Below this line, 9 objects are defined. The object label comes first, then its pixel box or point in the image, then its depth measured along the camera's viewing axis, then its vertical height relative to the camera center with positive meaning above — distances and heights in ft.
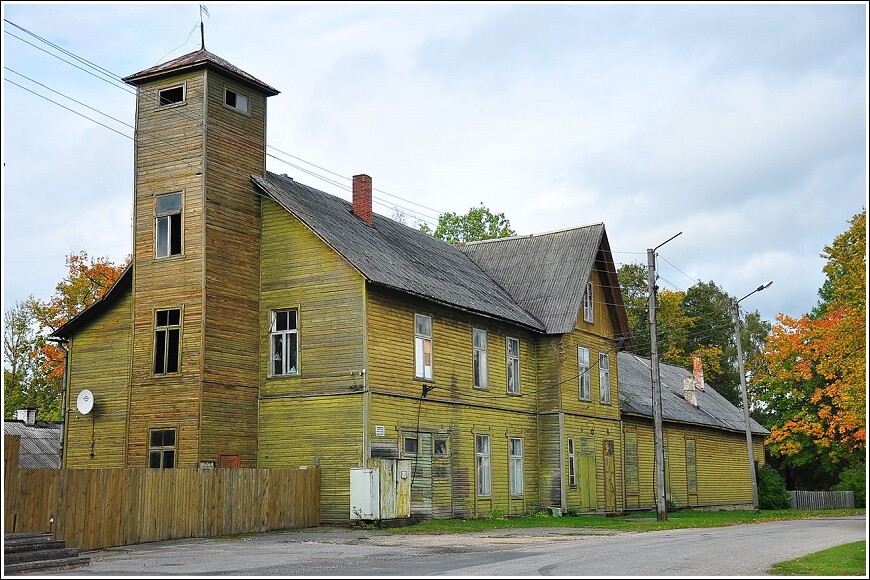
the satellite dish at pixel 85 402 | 96.99 +2.84
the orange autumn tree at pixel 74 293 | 171.42 +23.73
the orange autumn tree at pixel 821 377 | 73.31 +5.65
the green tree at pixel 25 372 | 188.75 +11.66
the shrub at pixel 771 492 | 171.42 -11.99
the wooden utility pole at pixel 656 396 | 104.58 +2.91
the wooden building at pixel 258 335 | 90.12 +8.94
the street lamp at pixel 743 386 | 134.31 +4.99
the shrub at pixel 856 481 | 162.56 -10.02
